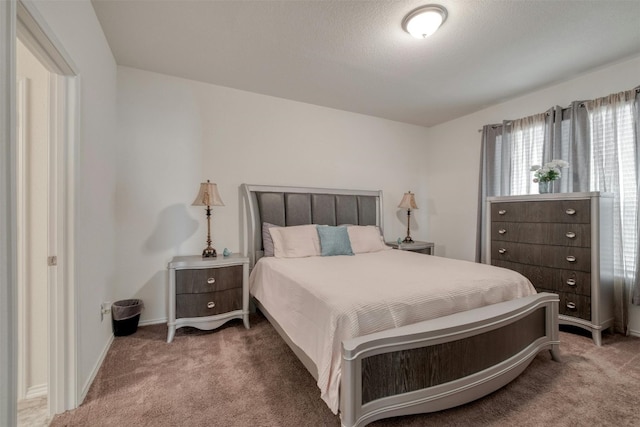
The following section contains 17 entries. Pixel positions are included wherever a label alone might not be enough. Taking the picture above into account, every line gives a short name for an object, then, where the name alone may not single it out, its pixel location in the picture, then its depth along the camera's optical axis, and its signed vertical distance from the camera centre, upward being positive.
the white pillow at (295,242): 2.81 -0.31
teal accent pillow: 2.90 -0.31
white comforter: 1.37 -0.51
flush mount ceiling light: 1.89 +1.38
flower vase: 2.83 +0.27
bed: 1.30 -0.65
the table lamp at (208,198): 2.71 +0.14
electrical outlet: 2.11 -0.78
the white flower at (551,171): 2.76 +0.43
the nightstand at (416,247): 3.76 -0.48
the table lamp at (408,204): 4.00 +0.13
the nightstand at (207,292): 2.44 -0.74
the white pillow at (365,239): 3.17 -0.32
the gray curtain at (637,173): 2.44 +0.36
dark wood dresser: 2.39 -0.36
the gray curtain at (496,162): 3.41 +0.65
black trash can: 2.46 -0.96
